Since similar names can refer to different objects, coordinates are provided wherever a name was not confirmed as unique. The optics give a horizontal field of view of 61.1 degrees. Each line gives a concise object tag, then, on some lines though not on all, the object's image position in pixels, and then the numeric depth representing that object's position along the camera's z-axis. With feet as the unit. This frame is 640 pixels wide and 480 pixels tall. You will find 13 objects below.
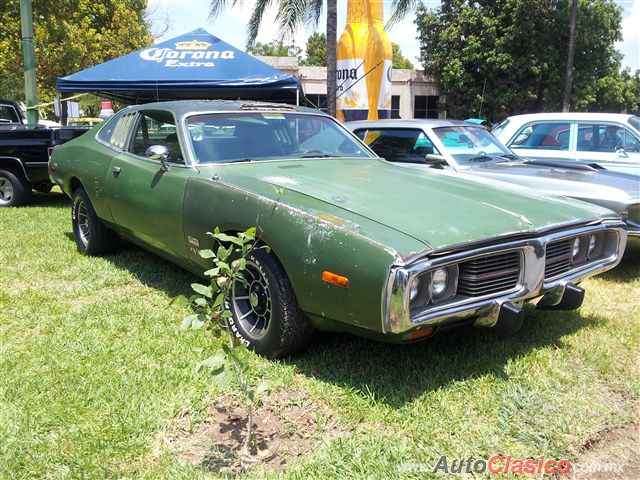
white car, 22.39
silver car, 16.05
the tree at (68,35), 59.36
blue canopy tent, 30.04
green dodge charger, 8.32
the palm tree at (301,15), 39.06
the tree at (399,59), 163.02
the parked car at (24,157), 26.25
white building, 90.99
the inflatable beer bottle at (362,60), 40.75
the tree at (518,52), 83.10
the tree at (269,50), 153.94
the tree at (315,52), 161.99
